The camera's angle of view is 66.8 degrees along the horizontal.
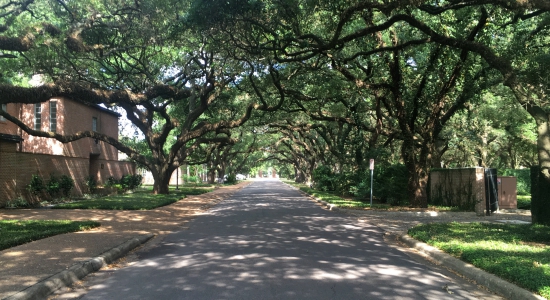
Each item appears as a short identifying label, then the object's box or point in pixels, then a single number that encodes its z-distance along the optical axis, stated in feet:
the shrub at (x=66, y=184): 70.85
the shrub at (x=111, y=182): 94.25
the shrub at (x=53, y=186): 66.64
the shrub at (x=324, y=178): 113.64
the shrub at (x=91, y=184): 83.15
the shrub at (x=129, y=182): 101.71
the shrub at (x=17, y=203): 57.51
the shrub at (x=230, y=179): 203.43
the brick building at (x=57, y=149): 59.77
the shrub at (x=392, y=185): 70.74
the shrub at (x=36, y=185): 61.72
